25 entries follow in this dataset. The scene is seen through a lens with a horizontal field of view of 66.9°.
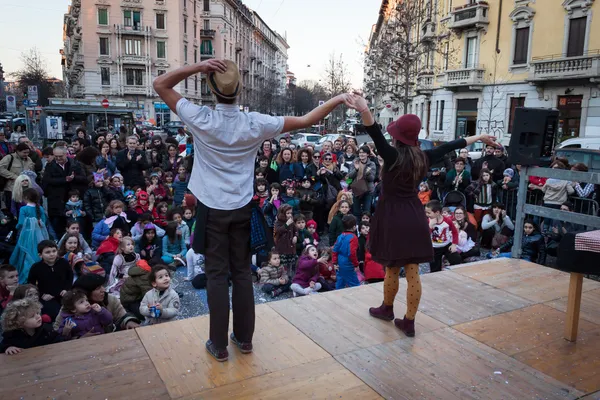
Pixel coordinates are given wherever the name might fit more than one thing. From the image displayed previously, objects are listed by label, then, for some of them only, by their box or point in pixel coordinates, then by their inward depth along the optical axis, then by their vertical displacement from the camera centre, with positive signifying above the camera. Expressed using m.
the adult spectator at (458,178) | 9.04 -0.76
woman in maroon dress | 3.31 -0.54
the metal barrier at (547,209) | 4.05 -0.68
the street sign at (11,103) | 25.25 +1.44
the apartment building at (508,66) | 22.84 +4.29
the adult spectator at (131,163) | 9.33 -0.64
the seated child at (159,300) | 4.70 -1.76
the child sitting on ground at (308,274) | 6.19 -1.90
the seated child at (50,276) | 5.13 -1.66
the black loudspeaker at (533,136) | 4.69 +0.05
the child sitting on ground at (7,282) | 4.89 -1.65
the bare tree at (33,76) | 54.88 +6.45
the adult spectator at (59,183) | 7.59 -0.90
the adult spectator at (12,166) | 7.61 -0.62
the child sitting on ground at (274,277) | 6.44 -2.04
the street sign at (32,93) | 18.20 +1.47
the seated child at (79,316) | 4.09 -1.70
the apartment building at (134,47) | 48.47 +9.18
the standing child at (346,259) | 6.25 -1.69
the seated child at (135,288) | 5.27 -1.81
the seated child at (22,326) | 3.45 -1.51
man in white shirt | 2.81 -0.24
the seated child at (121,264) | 5.88 -1.78
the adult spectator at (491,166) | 9.46 -0.53
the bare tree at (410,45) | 20.08 +5.51
